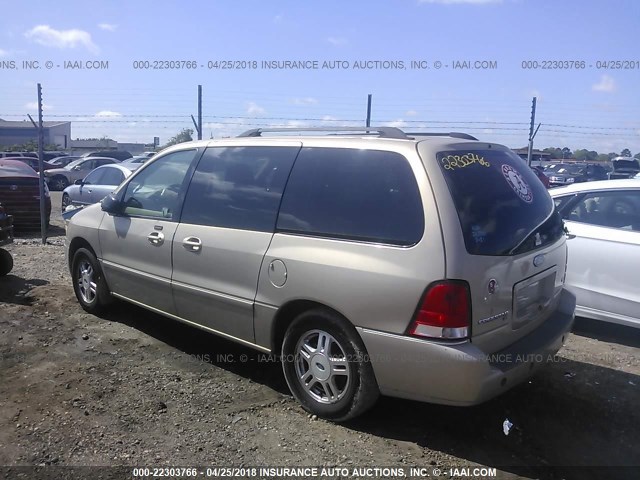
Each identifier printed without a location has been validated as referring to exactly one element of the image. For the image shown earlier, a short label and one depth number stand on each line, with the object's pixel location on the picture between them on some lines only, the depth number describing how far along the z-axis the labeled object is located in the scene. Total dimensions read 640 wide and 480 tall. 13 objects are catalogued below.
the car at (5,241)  7.19
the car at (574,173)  19.33
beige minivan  3.12
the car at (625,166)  17.19
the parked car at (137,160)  18.63
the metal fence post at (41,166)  9.02
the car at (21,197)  10.74
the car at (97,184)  11.63
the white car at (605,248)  5.14
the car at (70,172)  25.25
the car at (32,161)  25.57
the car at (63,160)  32.36
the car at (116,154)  32.90
